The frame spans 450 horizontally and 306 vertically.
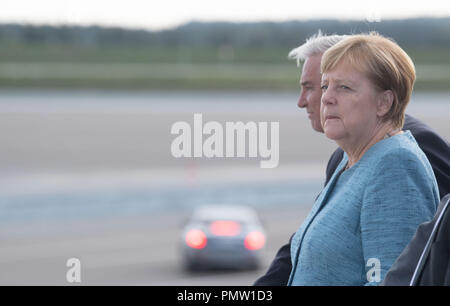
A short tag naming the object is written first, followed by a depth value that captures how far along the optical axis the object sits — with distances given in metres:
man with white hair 4.73
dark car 23.98
